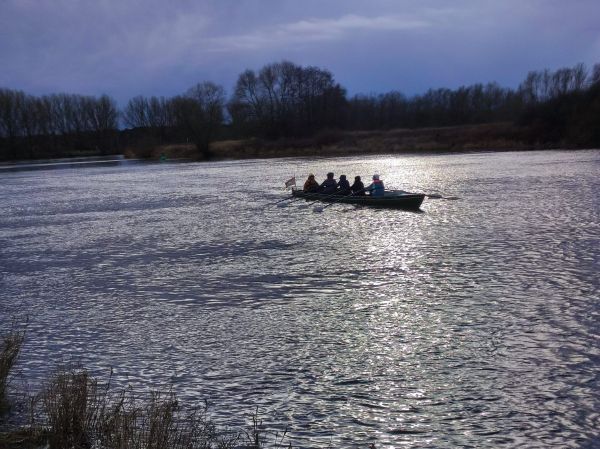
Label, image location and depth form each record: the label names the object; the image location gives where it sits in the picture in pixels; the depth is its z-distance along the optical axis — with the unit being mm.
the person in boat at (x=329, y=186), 20022
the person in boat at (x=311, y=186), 20781
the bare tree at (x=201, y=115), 61059
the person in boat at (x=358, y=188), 18938
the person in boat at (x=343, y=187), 19453
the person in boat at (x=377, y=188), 18062
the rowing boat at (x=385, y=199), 16750
